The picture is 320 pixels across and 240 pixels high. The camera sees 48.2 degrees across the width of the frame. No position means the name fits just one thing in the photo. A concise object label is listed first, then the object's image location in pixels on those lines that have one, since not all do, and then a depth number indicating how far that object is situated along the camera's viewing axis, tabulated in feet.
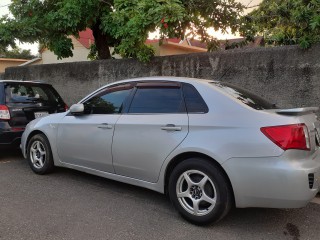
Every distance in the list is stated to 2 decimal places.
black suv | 20.21
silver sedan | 10.93
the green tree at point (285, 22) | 20.06
